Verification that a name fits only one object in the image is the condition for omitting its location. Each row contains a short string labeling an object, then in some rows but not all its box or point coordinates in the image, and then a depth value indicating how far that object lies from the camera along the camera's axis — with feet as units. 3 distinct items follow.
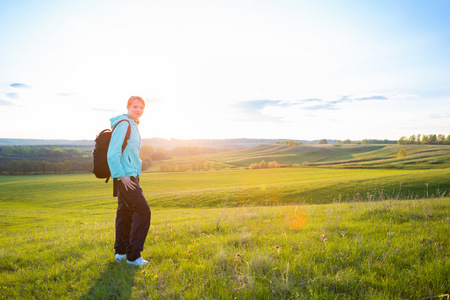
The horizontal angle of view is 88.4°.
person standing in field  15.38
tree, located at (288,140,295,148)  522.51
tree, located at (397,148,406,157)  293.14
